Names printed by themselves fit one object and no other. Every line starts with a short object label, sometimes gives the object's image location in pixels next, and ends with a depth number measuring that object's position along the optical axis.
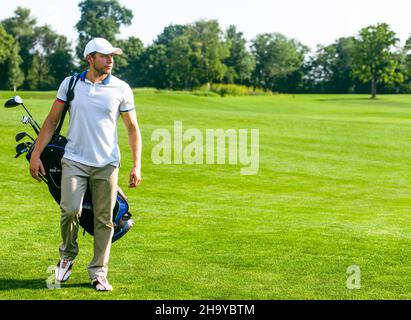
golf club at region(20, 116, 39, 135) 7.11
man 6.45
